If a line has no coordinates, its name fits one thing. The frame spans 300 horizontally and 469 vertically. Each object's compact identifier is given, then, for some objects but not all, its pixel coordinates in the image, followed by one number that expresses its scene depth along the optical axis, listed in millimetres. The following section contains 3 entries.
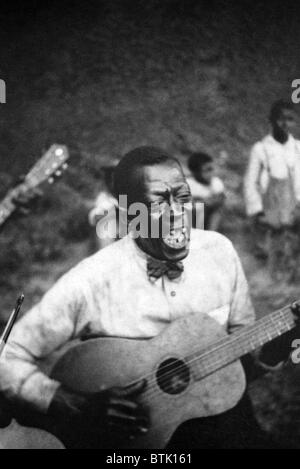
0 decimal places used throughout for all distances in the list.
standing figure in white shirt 2609
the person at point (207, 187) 2527
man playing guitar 2240
